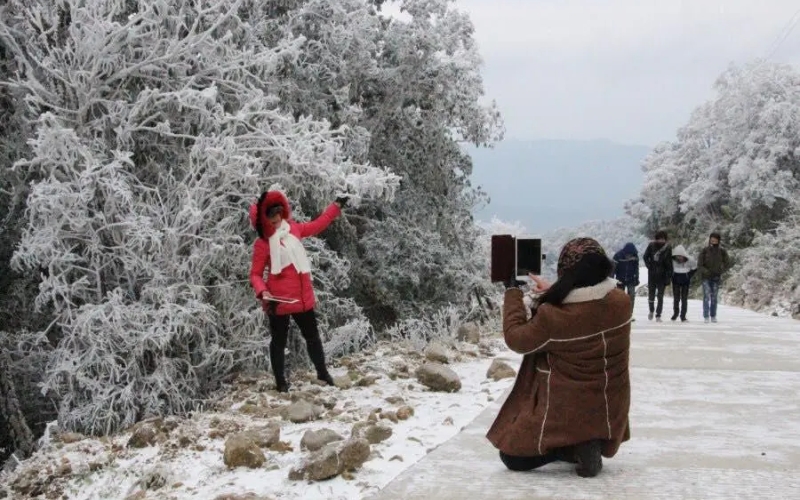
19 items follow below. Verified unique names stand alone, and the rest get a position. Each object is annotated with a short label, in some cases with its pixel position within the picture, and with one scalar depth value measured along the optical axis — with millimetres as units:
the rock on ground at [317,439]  5688
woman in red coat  7570
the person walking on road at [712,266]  15570
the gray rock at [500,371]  8406
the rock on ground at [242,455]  5477
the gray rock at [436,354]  9367
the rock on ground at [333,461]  5043
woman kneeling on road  4730
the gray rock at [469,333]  11094
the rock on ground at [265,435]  5797
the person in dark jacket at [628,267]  15930
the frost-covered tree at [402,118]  11812
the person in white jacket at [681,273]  15625
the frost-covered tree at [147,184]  7816
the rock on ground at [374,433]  5855
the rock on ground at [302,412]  6633
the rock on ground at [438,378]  7812
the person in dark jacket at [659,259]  15422
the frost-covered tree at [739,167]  34969
